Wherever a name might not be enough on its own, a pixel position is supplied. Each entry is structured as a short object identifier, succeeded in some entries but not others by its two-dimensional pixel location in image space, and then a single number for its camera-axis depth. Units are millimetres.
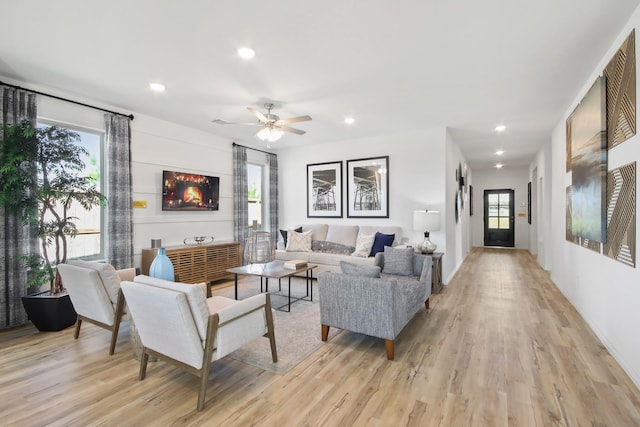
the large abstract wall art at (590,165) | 2896
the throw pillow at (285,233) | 6420
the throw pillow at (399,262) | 3971
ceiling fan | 3784
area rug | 2664
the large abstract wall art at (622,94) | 2354
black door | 10305
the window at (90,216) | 3994
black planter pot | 3223
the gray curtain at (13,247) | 3266
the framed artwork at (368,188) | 5914
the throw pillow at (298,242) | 5970
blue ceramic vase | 2732
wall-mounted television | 4941
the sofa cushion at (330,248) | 5738
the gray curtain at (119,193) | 4180
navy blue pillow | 5262
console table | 4602
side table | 4746
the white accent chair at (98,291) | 2748
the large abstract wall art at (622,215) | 2352
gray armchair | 2680
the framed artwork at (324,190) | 6438
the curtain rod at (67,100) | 3365
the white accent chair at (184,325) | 1985
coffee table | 3910
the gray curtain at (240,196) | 6090
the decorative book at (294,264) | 4230
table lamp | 4938
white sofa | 5418
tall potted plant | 3115
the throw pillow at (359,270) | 2908
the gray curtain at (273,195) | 7017
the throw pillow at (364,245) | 5312
